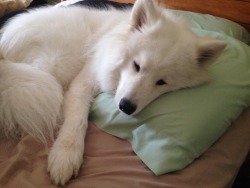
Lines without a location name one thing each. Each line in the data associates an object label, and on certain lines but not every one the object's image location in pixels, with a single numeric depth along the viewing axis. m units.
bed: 0.88
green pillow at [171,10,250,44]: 1.64
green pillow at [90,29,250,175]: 0.94
